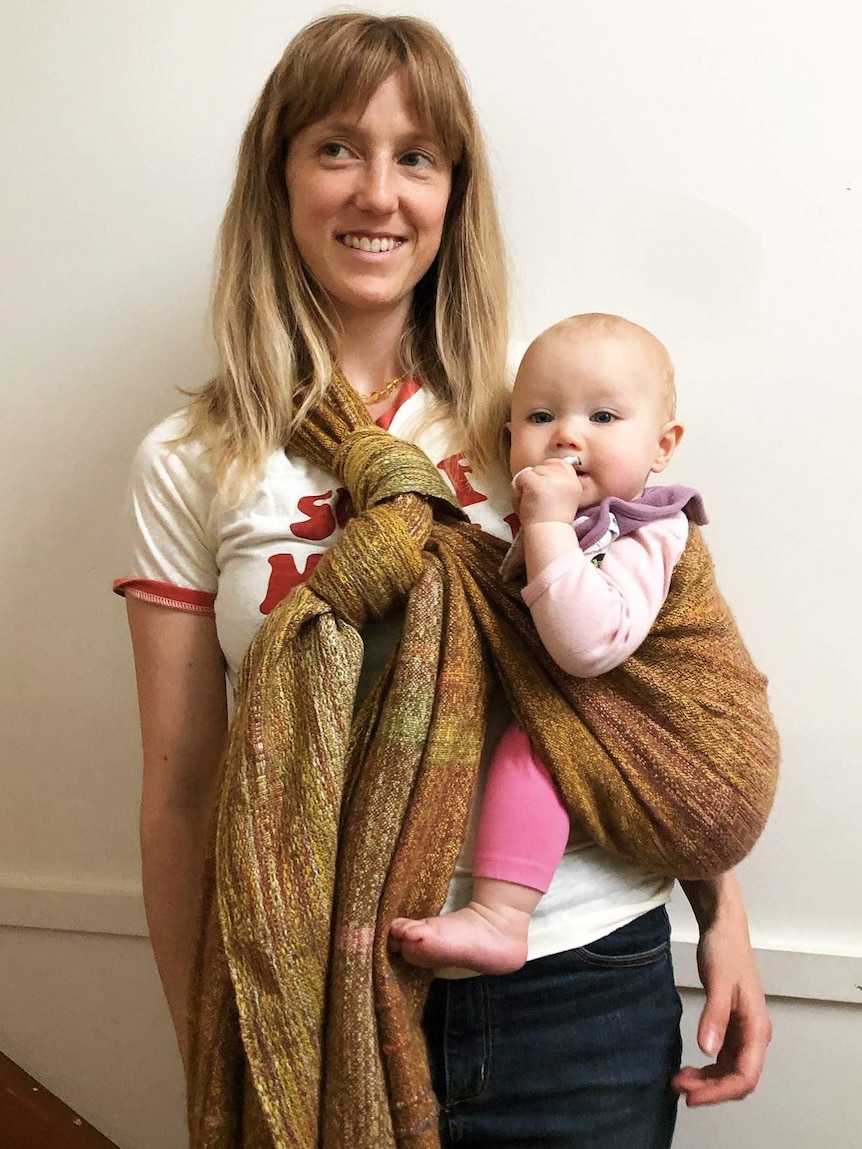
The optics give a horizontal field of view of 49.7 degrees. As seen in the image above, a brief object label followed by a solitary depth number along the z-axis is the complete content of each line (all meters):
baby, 0.84
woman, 0.83
